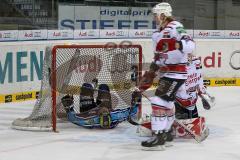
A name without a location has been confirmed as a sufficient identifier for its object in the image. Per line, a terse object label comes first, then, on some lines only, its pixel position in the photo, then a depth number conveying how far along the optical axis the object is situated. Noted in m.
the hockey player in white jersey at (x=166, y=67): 9.48
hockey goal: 11.48
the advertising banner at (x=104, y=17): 19.22
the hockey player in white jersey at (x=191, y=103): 10.33
